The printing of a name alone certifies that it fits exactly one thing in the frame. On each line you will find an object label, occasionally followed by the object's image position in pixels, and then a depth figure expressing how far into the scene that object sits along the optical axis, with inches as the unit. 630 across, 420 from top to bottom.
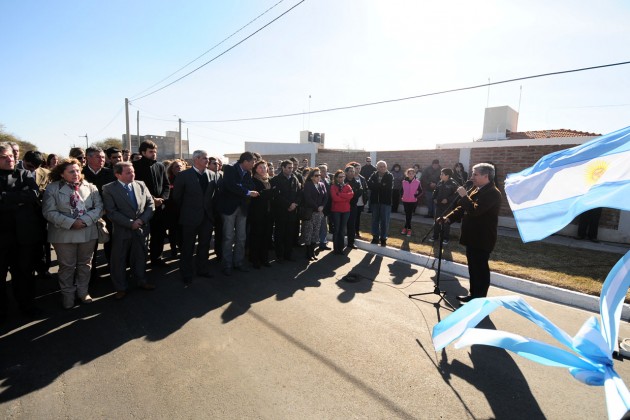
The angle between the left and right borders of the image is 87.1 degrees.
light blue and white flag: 103.0
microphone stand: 193.0
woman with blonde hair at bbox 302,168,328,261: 277.1
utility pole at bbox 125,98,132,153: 1102.5
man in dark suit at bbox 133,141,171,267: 239.8
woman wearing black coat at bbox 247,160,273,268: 241.6
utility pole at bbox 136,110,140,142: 1407.6
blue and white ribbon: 87.9
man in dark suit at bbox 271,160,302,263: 256.2
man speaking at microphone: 175.9
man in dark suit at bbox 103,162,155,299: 181.2
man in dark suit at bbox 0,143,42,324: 150.1
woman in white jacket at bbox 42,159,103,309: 161.0
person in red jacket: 291.7
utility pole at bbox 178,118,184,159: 1565.9
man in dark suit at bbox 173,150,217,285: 205.9
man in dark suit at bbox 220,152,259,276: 219.9
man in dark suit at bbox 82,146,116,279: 207.8
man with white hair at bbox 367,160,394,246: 317.1
